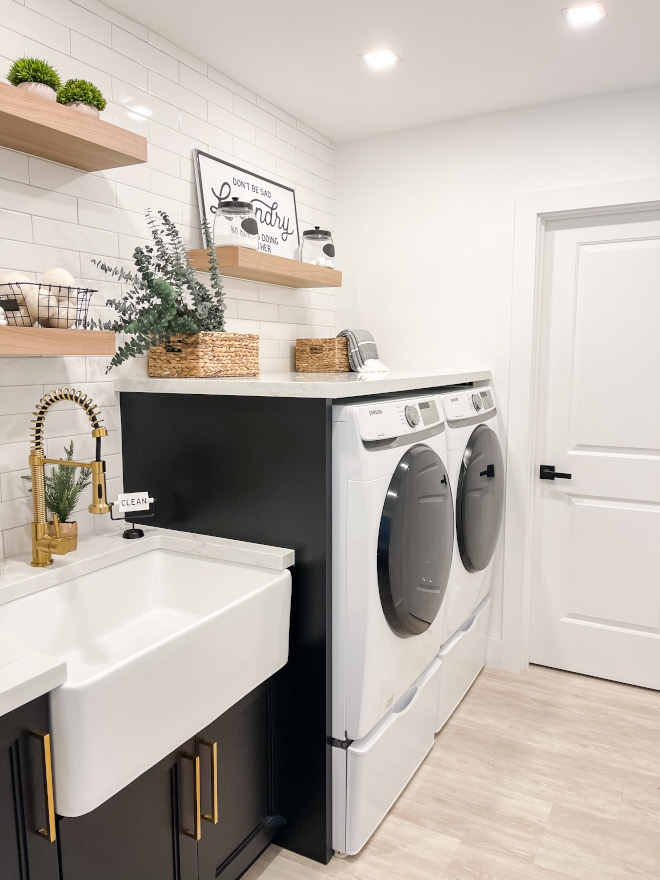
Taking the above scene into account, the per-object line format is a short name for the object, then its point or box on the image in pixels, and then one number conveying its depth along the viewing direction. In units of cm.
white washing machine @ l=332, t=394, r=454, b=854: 173
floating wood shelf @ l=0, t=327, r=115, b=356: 146
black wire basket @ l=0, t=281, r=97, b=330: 153
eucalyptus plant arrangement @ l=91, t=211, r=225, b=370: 188
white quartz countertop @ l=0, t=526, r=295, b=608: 156
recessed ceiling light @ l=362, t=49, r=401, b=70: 226
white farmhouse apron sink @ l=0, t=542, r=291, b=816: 118
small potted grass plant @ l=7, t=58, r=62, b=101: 153
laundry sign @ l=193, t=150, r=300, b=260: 234
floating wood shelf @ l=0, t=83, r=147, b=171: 148
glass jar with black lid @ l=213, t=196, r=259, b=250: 228
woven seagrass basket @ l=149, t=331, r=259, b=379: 201
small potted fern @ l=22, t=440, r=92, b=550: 174
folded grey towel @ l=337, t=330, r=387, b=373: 276
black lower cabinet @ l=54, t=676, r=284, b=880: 129
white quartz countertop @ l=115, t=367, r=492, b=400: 169
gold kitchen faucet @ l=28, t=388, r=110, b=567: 164
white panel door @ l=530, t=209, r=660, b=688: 269
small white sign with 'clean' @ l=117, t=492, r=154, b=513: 176
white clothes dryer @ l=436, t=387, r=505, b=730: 236
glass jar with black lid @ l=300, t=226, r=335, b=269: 280
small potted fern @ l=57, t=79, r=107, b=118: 162
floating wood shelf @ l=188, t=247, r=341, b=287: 228
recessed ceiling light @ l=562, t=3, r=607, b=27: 196
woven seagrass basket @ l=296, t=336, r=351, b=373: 275
